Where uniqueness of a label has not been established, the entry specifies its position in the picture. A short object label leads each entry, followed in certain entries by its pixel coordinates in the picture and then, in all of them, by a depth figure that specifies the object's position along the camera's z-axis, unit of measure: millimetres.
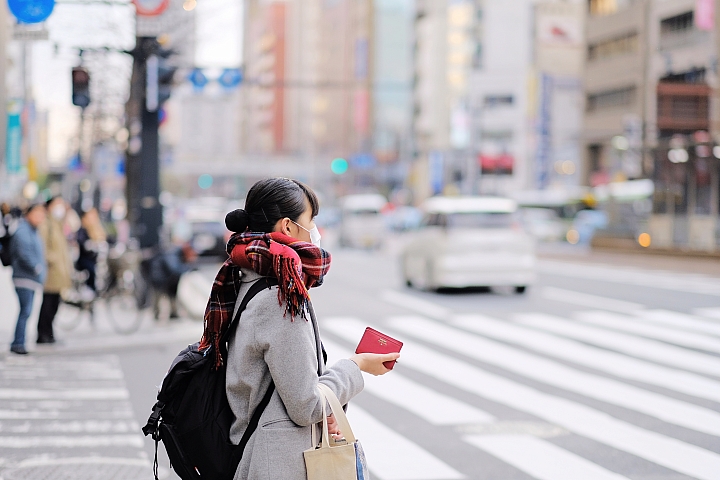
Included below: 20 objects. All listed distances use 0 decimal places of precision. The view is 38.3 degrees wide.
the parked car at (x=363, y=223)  45031
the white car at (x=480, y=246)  19406
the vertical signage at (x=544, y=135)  75375
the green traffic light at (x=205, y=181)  125550
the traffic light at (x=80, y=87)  15055
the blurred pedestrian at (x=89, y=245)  17562
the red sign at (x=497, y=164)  87625
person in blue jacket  11820
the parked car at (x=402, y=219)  72938
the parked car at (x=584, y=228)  50250
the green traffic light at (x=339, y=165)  56781
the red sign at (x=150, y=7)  14750
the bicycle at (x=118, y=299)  14305
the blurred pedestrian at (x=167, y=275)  15086
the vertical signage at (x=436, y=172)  95888
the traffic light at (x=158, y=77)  15750
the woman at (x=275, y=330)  2965
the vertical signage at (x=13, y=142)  40216
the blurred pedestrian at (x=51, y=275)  12680
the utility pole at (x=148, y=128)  16125
